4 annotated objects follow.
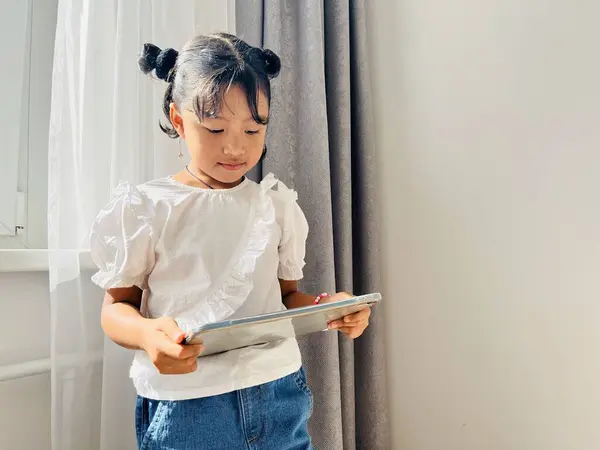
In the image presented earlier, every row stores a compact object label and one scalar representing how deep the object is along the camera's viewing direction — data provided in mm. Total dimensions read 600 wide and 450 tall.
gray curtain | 1086
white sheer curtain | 796
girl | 663
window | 935
